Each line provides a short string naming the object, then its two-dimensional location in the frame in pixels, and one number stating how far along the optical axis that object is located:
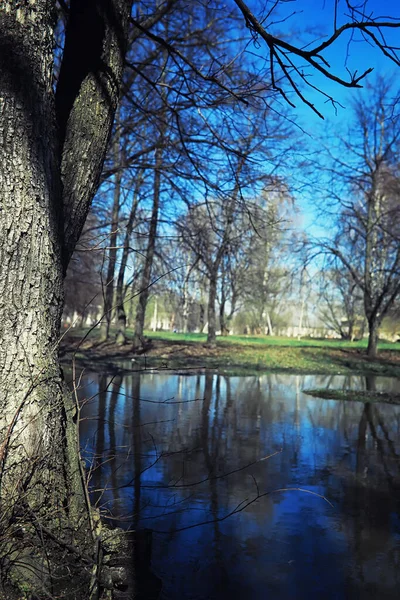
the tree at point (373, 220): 22.88
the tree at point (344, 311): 45.03
